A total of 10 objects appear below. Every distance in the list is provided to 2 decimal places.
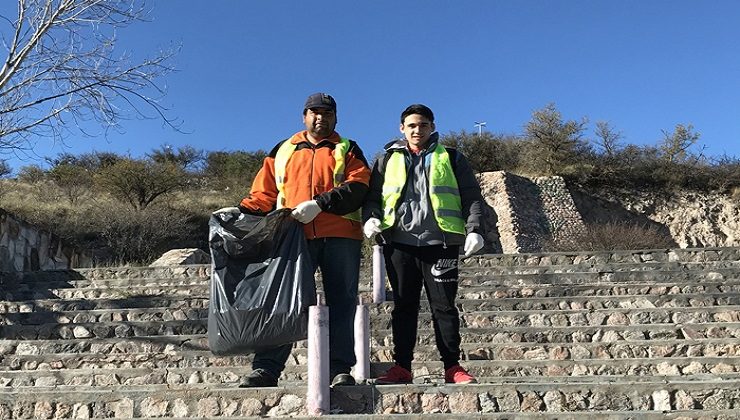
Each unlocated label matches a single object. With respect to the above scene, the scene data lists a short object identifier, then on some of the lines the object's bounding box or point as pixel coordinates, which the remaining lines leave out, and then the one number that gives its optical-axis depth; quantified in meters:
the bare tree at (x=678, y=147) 22.62
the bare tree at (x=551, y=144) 21.77
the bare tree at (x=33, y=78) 7.32
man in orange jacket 3.15
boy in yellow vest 3.27
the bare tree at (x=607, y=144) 22.56
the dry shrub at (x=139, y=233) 18.89
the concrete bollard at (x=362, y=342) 4.03
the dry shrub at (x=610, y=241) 14.35
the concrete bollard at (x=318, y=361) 2.79
